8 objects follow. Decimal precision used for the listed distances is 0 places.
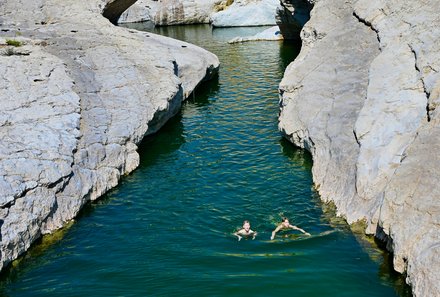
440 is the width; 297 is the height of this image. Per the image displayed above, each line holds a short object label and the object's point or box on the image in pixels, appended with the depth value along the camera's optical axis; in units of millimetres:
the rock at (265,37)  64919
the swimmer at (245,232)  21969
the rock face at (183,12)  81750
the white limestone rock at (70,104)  22891
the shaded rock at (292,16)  56125
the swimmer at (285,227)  22103
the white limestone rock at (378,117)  18281
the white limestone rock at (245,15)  76688
